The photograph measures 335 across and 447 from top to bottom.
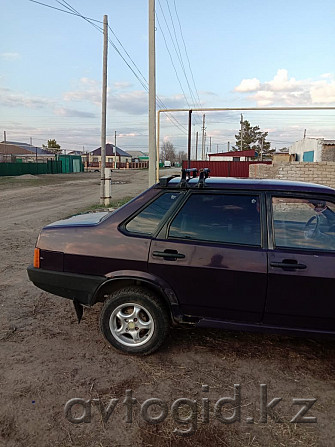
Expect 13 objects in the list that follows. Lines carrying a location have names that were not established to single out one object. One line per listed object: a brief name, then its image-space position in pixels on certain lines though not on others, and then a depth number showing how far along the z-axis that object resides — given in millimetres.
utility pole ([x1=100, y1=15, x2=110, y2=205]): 15461
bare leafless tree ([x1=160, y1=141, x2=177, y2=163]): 142750
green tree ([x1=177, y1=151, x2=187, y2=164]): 150938
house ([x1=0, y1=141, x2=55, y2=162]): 69569
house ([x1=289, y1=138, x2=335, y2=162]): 24875
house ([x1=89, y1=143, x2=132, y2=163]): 99062
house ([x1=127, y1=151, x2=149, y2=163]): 132125
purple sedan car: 2953
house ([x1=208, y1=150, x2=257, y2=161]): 45881
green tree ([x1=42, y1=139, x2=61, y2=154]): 98250
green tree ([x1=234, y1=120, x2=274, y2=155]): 88456
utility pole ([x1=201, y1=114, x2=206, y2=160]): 67294
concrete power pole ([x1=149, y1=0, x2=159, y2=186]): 11297
